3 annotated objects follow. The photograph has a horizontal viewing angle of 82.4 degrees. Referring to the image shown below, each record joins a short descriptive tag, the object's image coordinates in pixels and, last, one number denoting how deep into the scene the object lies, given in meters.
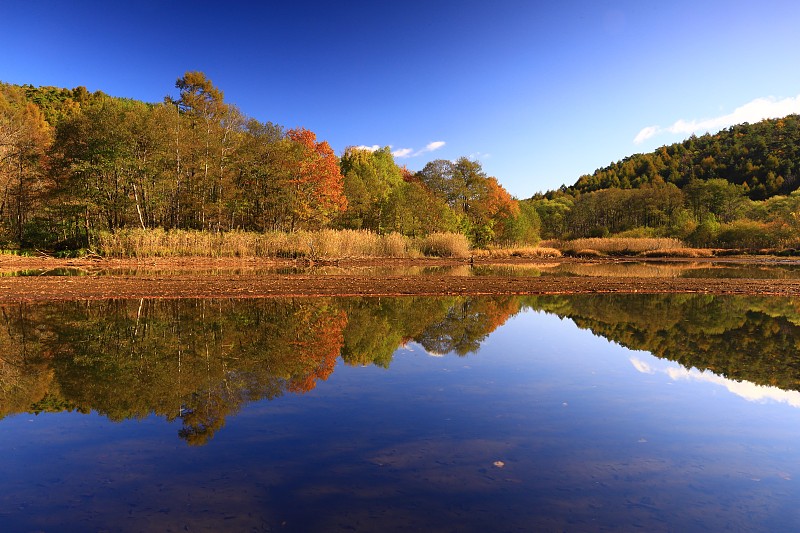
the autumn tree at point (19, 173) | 40.75
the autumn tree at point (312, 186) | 46.44
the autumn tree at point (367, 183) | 56.25
